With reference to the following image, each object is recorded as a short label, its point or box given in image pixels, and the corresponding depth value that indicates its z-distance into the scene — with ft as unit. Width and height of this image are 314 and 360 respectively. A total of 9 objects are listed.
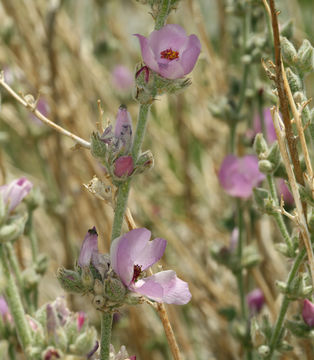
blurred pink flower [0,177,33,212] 2.01
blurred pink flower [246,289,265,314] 2.65
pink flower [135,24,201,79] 1.79
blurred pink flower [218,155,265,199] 2.45
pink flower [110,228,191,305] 1.75
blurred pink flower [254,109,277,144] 2.50
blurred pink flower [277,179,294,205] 2.42
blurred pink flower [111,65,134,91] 3.58
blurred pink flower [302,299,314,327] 1.98
